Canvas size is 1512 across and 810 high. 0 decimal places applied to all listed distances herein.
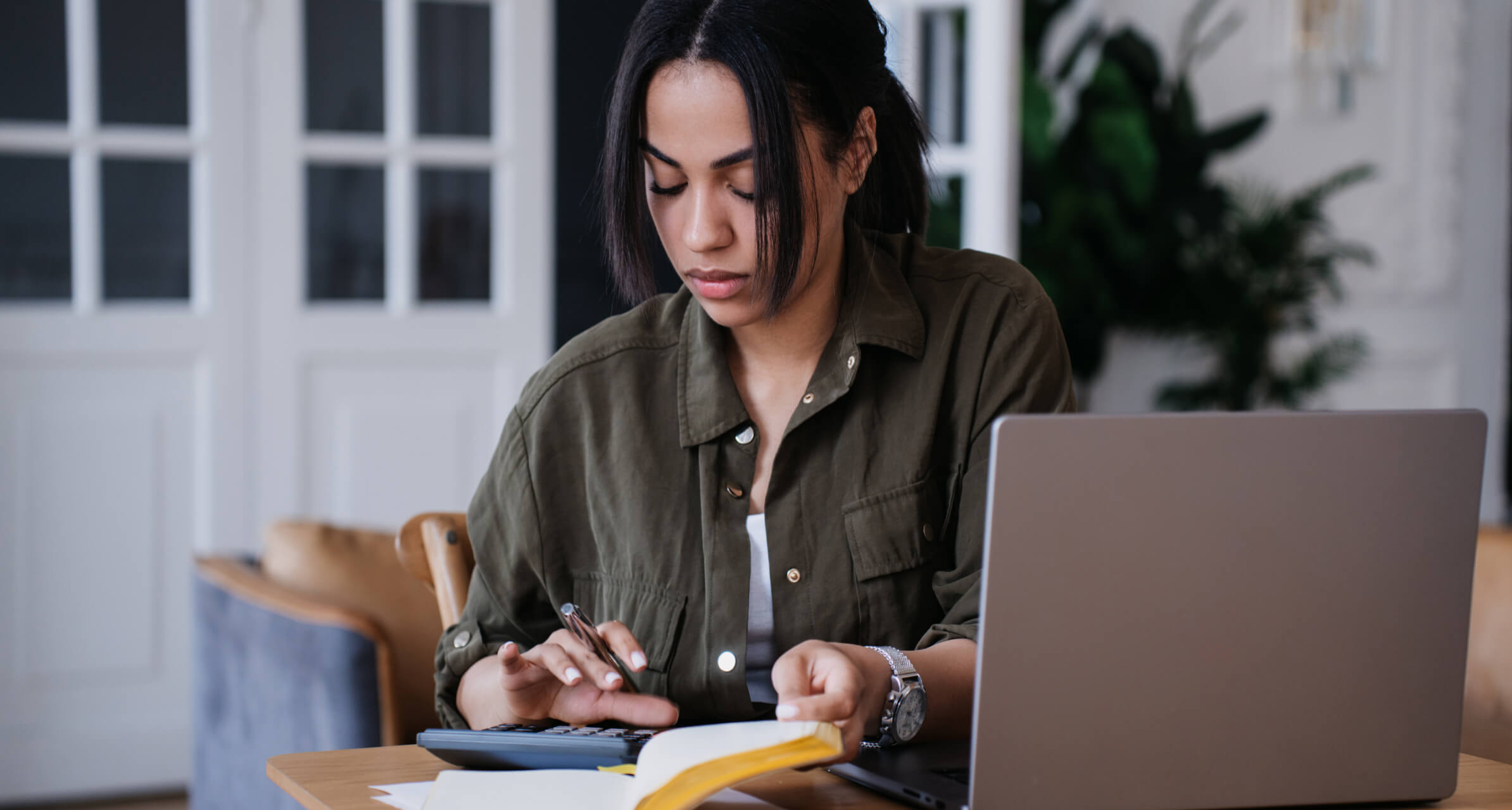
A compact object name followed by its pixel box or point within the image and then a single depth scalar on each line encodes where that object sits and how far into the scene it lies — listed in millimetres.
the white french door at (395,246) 3320
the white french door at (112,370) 3121
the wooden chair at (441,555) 1469
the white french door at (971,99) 3512
